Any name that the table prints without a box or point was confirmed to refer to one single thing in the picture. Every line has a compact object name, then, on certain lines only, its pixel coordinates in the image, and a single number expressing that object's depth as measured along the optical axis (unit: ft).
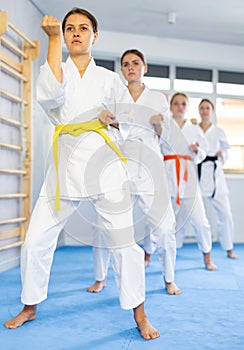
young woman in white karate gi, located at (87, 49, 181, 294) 9.13
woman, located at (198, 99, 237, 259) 13.92
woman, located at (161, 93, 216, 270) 11.66
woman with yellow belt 6.31
